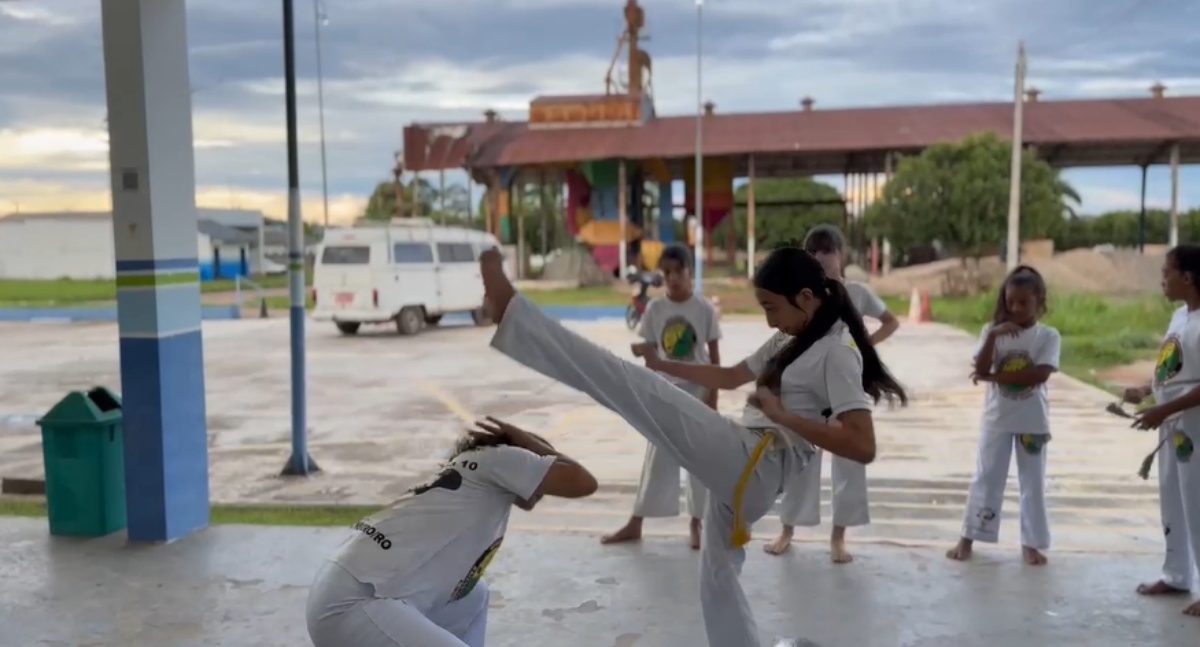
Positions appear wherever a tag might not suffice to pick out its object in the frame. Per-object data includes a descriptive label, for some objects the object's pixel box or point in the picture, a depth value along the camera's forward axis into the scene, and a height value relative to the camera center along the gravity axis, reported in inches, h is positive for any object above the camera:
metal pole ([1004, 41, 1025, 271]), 612.5 +31.7
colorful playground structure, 943.0 +76.9
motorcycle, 559.2 -38.3
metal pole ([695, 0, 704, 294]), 838.8 +47.7
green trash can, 192.2 -45.8
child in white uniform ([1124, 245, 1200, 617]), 146.6 -29.4
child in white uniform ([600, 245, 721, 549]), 182.1 -21.7
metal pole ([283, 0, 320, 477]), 248.8 -8.4
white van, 649.0 -31.2
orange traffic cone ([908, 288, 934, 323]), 711.7 -59.9
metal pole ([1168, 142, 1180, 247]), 912.3 +32.3
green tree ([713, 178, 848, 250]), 1358.3 +24.7
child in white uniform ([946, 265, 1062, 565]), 168.1 -31.4
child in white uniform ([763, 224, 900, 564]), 175.3 -48.3
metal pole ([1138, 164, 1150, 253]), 1019.3 -2.4
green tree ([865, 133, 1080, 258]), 849.5 +22.9
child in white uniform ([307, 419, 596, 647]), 89.3 -29.8
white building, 1210.0 -20.1
